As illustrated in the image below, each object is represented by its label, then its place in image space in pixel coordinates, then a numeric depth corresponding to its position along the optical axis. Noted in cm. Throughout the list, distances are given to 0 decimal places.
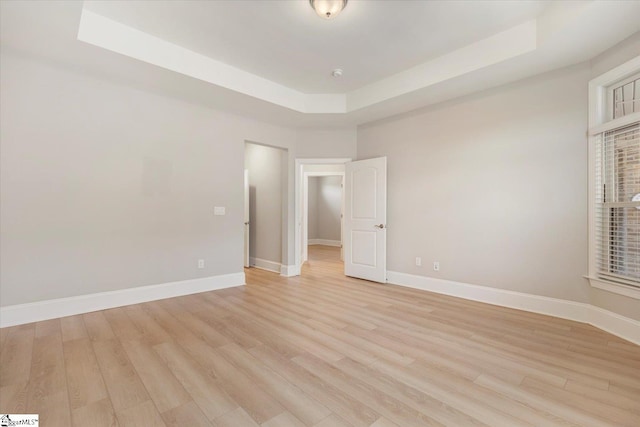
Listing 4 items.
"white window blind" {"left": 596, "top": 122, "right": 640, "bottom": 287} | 276
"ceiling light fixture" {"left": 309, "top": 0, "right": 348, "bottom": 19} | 255
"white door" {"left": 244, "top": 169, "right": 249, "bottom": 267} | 619
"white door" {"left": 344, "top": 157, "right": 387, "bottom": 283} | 495
